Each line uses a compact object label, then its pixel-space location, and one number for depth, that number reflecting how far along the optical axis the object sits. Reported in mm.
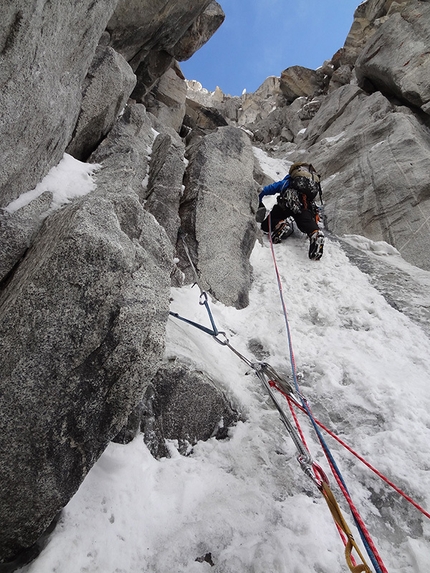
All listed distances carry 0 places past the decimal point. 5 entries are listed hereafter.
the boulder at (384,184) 9602
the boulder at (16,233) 3204
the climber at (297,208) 8594
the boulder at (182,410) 3379
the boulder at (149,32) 10266
